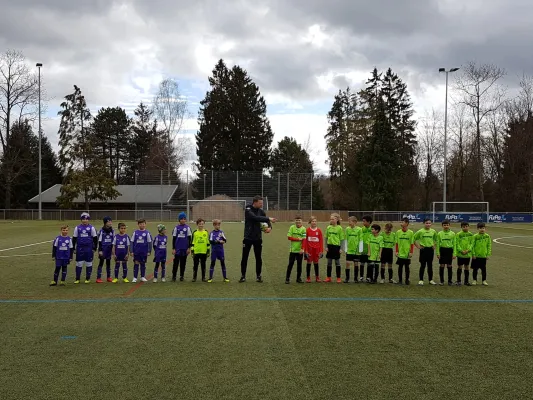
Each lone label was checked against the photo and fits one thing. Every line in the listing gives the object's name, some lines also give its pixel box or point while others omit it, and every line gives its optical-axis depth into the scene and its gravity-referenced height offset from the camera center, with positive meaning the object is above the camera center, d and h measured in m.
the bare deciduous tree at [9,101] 54.47 +11.98
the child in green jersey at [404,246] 11.14 -0.99
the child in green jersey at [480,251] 11.15 -1.09
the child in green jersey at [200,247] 11.41 -1.06
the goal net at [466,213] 42.22 -0.70
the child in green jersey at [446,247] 11.12 -1.00
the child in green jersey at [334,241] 11.43 -0.90
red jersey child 11.41 -1.00
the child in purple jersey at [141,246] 11.31 -1.04
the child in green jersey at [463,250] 11.19 -1.08
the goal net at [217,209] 49.09 -0.57
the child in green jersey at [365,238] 11.32 -0.82
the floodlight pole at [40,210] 45.97 -0.74
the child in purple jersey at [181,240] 11.33 -0.89
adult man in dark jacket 10.80 -0.54
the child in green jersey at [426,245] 11.15 -0.96
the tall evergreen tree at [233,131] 66.69 +10.65
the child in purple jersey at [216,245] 11.48 -1.02
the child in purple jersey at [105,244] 11.40 -1.01
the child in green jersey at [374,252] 11.22 -1.15
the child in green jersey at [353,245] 11.35 -0.99
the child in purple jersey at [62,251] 10.68 -1.11
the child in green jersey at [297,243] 11.16 -0.93
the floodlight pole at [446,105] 41.81 +9.16
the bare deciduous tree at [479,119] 54.78 +10.52
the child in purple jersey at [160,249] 11.38 -1.12
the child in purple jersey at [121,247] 11.36 -1.07
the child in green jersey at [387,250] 11.36 -1.11
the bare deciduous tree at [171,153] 62.16 +6.80
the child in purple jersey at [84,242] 11.08 -0.94
